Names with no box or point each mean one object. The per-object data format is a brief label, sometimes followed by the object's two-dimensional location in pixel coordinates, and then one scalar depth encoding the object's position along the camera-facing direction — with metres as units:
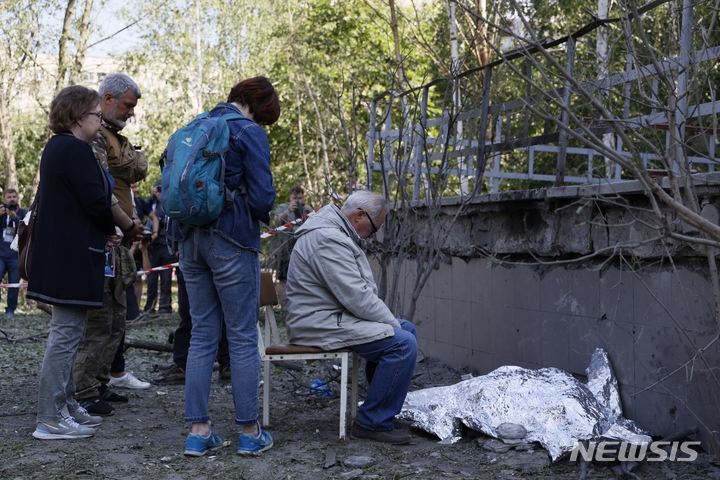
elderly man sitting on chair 4.08
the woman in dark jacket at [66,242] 3.94
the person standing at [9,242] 11.25
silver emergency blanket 4.02
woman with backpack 3.69
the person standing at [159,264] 10.93
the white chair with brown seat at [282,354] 4.14
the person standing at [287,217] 10.31
